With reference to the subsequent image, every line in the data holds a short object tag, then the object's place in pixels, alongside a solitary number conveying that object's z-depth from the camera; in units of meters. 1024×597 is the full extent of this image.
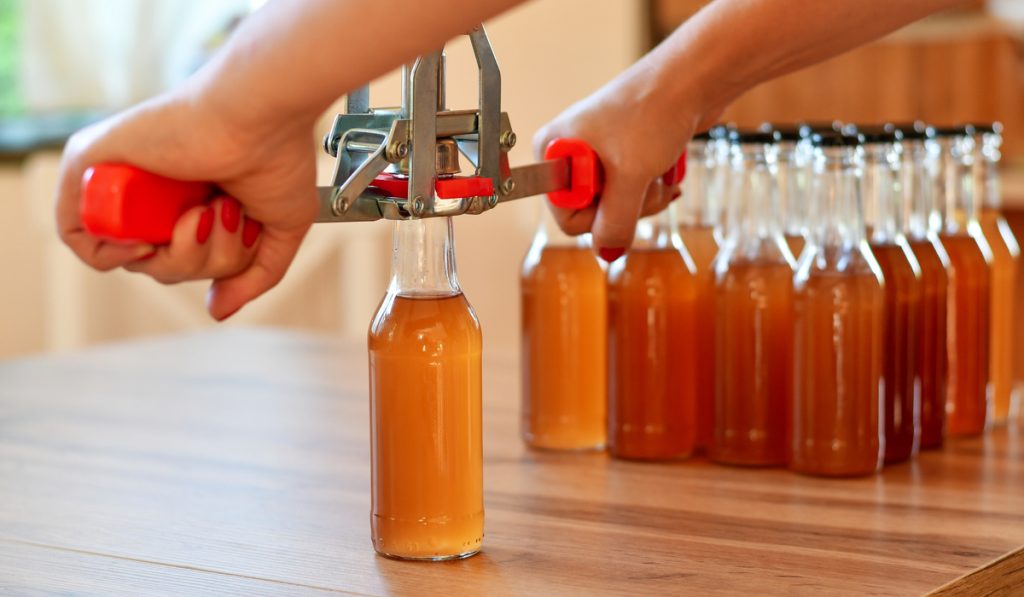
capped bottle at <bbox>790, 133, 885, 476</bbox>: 1.54
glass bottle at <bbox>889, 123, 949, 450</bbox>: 1.63
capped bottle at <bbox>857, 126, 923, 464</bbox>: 1.57
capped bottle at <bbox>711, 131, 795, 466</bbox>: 1.58
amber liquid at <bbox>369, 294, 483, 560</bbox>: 1.35
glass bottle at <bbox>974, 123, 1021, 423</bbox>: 1.76
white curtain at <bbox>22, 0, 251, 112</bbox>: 3.90
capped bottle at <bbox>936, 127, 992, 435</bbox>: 1.69
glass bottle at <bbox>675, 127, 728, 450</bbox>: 1.61
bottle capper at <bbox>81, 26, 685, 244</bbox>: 1.31
